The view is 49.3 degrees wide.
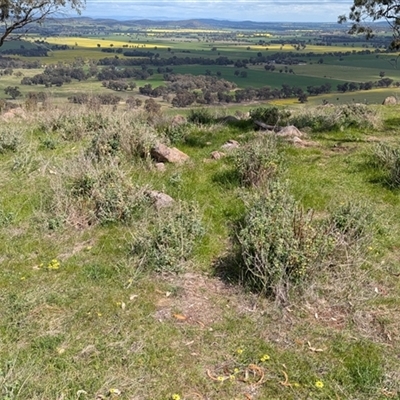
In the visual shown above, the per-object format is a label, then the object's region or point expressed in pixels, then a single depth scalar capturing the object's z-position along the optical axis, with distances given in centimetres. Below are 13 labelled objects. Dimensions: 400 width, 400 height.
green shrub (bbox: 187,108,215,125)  1187
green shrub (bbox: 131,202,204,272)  498
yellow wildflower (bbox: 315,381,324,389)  340
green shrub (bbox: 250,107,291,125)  1157
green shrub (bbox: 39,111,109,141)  1003
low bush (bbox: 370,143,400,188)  716
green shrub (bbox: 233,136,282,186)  700
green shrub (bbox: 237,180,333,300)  441
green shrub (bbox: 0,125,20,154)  889
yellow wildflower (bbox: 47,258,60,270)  509
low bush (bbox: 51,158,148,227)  602
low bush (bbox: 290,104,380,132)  1080
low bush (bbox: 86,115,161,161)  797
